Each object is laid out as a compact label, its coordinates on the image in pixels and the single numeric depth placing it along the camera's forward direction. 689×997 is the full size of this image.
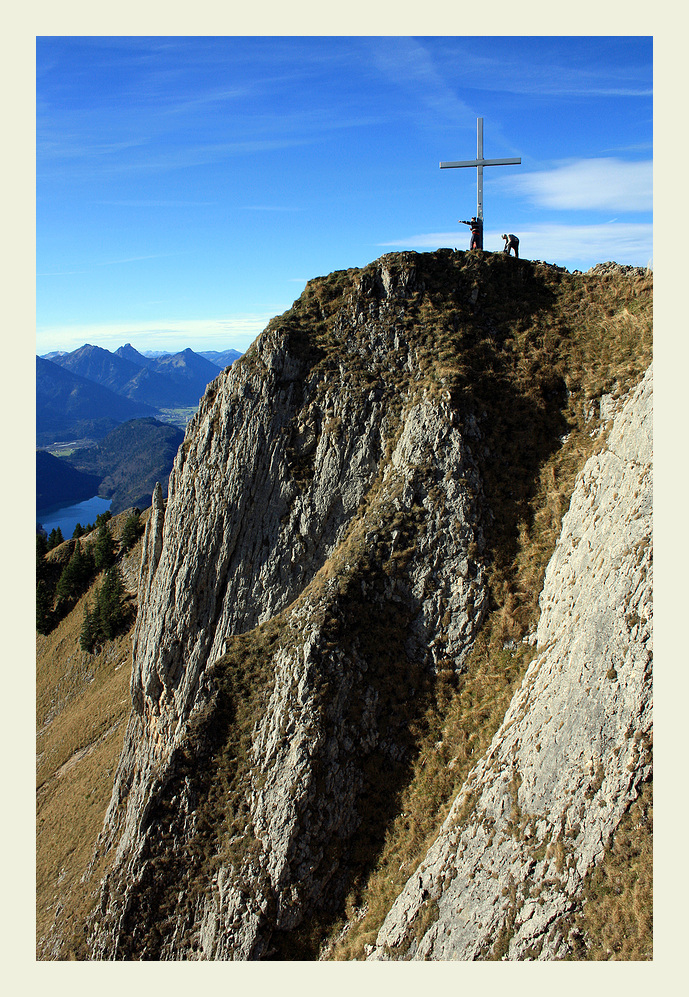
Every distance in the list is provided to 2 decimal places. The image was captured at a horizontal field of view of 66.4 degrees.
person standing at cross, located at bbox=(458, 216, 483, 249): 28.20
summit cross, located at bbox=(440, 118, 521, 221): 25.56
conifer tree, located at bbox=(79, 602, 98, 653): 56.41
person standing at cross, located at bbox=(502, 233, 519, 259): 29.02
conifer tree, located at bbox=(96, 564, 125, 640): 55.56
